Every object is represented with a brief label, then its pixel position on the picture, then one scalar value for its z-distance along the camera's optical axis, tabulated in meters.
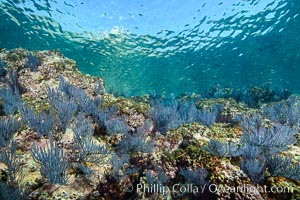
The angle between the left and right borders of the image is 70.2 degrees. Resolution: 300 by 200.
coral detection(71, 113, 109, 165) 3.63
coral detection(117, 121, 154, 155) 4.26
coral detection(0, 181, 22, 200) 2.83
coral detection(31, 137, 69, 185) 3.07
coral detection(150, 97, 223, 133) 5.53
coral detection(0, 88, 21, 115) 4.70
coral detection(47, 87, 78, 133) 4.35
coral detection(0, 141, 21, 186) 3.16
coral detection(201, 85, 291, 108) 11.36
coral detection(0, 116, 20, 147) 3.61
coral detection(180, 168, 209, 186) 3.48
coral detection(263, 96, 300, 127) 5.63
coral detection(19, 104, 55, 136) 4.01
